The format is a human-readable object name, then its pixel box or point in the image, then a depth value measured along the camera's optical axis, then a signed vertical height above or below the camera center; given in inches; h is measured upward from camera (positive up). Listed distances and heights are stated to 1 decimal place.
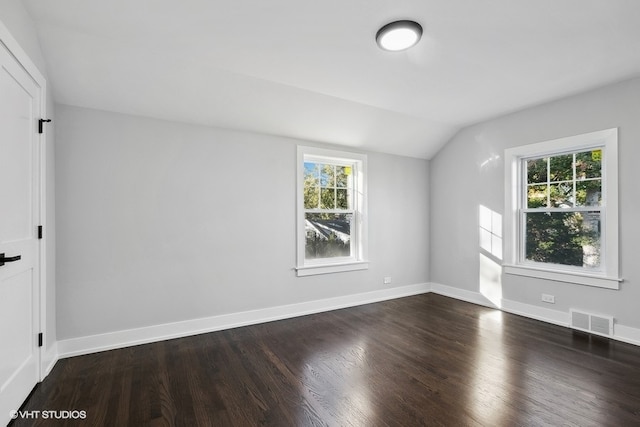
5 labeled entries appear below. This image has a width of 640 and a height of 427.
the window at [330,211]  158.4 +0.4
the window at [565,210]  126.0 +1.1
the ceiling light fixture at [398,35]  85.1 +52.5
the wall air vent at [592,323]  123.6 -47.3
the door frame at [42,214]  86.6 -0.7
